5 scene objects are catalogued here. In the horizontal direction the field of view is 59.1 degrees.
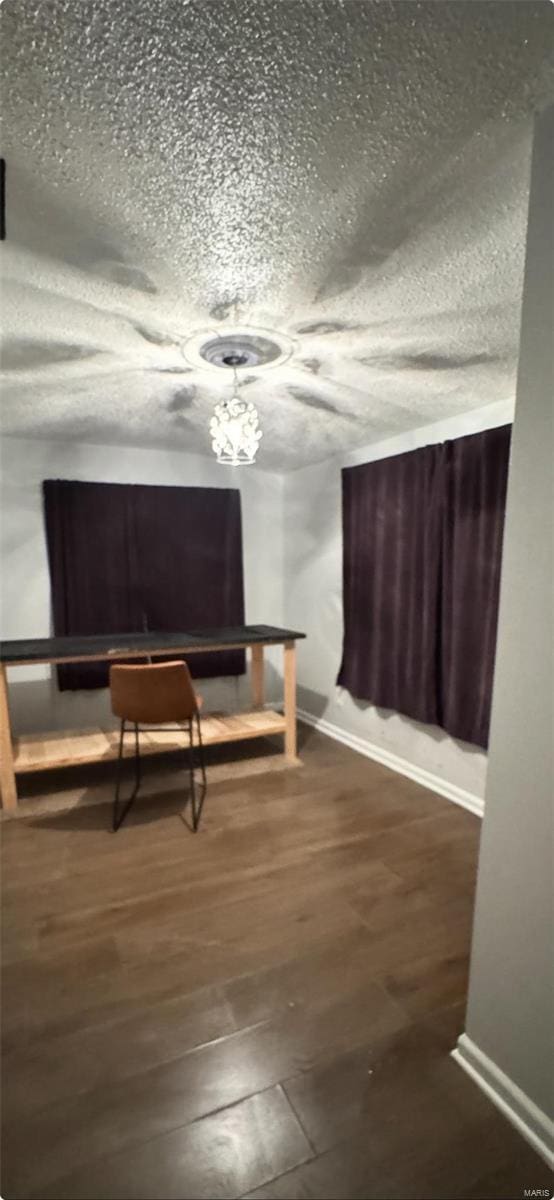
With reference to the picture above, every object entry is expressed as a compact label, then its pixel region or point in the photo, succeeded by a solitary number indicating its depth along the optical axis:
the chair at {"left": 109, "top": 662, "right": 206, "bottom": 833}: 2.30
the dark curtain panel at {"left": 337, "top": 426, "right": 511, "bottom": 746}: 2.41
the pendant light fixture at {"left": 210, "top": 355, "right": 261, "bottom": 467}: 1.92
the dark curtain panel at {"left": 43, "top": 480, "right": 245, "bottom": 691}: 3.36
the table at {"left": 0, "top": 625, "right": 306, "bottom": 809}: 2.53
